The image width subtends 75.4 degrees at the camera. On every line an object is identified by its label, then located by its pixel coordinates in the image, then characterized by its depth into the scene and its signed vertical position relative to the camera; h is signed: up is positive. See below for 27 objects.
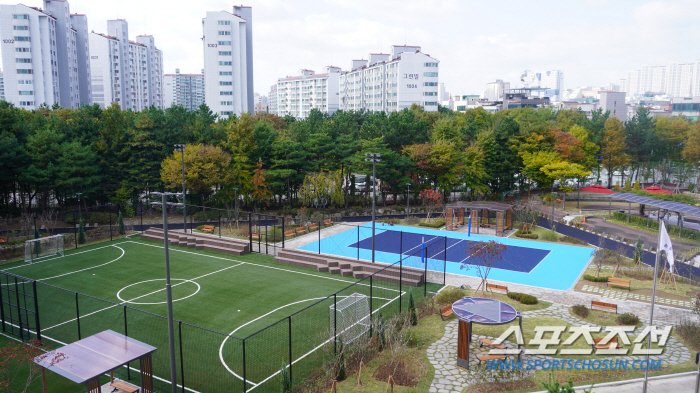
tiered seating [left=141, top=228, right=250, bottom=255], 28.04 -6.17
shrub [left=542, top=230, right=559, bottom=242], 31.13 -6.15
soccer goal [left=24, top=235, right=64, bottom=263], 25.89 -6.05
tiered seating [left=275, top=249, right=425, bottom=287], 22.06 -6.33
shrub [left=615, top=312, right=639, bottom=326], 16.80 -6.39
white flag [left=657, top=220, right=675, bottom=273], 13.16 -2.83
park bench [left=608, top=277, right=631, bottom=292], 20.75 -6.22
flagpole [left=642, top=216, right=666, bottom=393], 11.34 -3.65
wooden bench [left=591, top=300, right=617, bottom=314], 17.86 -6.25
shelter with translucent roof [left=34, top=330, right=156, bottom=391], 10.93 -5.36
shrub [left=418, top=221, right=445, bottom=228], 35.76 -6.12
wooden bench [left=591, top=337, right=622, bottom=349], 14.43 -6.32
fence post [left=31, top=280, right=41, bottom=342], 15.35 -6.20
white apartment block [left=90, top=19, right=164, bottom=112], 100.62 +18.18
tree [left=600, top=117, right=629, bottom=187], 53.41 +0.29
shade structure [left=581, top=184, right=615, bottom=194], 45.16 -4.16
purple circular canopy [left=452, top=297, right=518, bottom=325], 13.84 -5.28
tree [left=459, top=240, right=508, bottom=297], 19.97 -4.53
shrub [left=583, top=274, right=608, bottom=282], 22.03 -6.37
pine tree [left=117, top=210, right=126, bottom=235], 32.12 -5.83
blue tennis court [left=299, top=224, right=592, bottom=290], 23.73 -6.54
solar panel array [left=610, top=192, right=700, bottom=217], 25.08 -3.37
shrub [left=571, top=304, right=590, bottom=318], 17.66 -6.40
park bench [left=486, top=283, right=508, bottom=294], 20.33 -6.27
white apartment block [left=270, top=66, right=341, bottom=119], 117.12 +14.62
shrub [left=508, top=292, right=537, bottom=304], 19.19 -6.42
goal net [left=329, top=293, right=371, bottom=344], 14.32 -5.79
